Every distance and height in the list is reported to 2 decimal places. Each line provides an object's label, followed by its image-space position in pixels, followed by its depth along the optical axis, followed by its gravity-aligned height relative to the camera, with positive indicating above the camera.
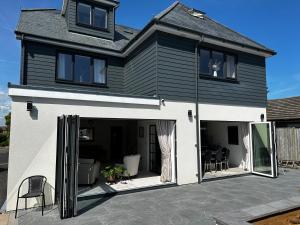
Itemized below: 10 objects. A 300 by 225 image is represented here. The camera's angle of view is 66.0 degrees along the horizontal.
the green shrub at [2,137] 27.70 -0.85
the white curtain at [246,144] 11.16 -0.68
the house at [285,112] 15.75 +1.31
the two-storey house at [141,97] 6.56 +1.15
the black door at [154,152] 10.35 -1.00
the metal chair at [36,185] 6.12 -1.51
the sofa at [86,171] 8.34 -1.49
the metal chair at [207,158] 10.92 -1.33
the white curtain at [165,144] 8.73 -0.54
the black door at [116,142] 14.99 -0.78
